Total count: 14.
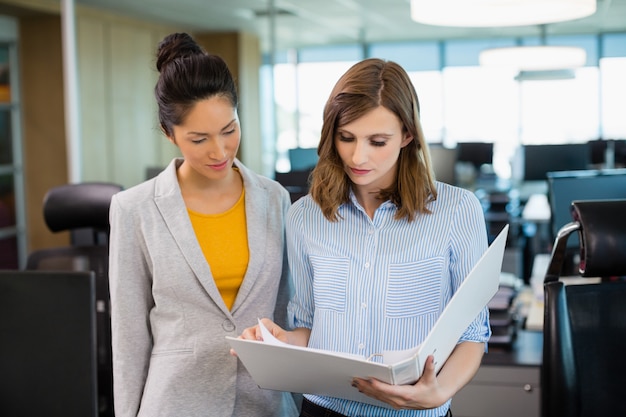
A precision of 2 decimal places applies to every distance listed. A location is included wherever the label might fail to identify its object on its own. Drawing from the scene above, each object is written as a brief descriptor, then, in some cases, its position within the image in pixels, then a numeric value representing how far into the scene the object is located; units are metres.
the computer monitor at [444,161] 6.34
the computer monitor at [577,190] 3.49
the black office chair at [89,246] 3.04
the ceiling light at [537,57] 6.30
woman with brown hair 1.67
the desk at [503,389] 2.80
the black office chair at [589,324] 1.99
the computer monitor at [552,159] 7.25
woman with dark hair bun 1.83
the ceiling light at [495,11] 2.42
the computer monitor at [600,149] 8.28
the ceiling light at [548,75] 8.05
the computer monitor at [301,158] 6.82
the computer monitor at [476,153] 9.56
